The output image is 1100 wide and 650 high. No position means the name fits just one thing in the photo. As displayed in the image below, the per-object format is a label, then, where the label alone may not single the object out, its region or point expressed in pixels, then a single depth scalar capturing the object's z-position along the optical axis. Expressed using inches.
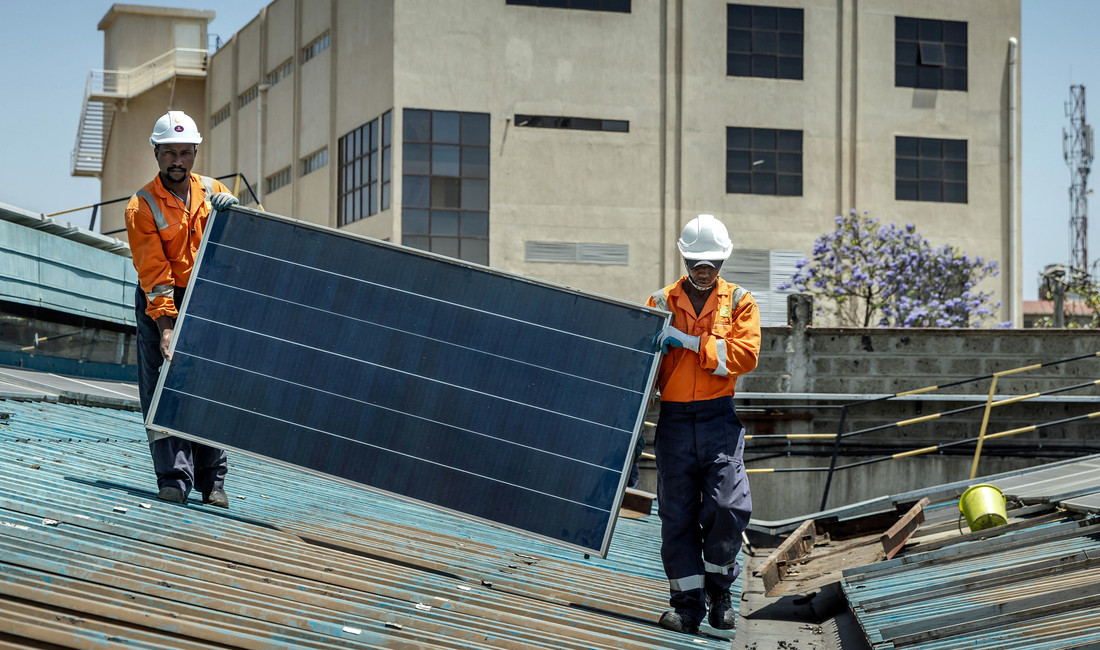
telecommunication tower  3046.3
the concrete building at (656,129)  1384.1
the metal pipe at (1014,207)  1488.7
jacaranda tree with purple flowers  1261.1
